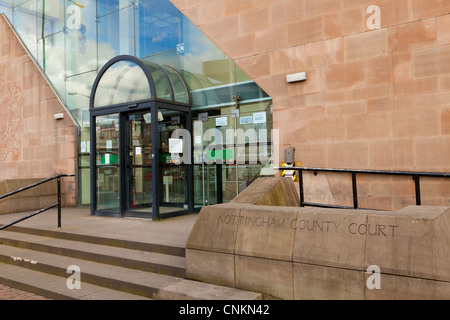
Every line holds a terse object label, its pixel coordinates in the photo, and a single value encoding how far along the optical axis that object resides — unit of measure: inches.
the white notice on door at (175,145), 335.3
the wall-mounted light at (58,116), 444.8
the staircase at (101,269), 157.6
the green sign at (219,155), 324.5
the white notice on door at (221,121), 328.2
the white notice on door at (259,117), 304.8
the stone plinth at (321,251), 116.0
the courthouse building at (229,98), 235.3
